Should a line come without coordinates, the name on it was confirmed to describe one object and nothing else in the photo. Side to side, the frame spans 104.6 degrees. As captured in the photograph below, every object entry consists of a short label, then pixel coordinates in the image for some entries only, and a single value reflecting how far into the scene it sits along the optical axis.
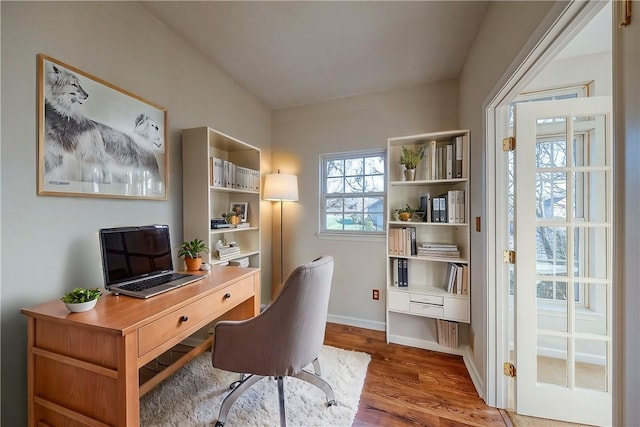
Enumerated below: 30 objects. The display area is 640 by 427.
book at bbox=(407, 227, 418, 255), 2.29
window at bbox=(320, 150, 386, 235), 2.71
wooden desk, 0.95
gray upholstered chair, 1.22
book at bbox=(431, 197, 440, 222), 2.18
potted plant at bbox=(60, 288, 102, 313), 1.05
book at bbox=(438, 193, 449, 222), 2.15
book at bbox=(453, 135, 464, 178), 2.09
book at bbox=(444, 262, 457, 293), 2.14
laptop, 1.31
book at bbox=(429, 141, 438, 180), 2.21
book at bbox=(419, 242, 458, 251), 2.20
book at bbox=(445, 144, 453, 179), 2.15
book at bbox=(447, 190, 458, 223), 2.11
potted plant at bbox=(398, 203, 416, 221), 2.32
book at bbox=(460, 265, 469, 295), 2.06
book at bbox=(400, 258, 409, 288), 2.34
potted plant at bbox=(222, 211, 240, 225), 2.29
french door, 1.42
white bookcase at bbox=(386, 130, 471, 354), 2.09
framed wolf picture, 1.23
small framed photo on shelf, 2.46
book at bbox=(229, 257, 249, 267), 2.31
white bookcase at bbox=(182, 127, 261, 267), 1.90
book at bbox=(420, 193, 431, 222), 2.24
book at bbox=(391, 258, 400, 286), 2.37
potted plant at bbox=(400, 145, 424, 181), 2.28
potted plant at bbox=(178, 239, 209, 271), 1.78
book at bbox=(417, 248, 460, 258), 2.17
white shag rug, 1.41
